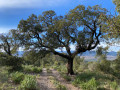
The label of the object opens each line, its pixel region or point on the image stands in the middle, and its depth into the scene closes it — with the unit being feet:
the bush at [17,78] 20.84
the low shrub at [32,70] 40.20
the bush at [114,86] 19.63
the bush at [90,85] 19.91
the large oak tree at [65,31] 30.73
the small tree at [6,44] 60.23
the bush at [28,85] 16.29
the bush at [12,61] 34.32
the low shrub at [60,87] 19.85
